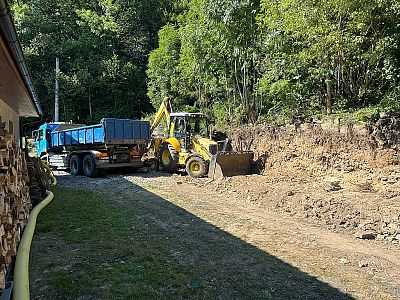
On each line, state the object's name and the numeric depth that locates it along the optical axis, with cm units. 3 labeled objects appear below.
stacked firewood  351
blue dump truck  1236
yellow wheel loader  1182
